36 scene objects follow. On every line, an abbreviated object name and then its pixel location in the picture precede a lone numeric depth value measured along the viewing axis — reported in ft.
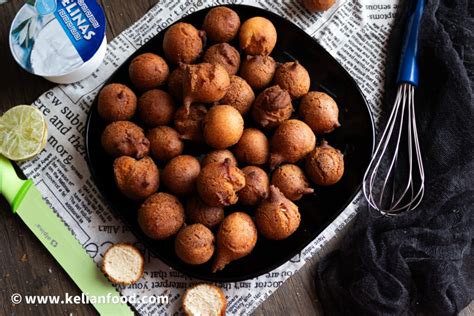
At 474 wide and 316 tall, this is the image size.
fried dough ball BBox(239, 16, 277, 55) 2.97
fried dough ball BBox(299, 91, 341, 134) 2.87
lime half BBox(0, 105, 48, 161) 2.97
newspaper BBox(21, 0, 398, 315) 2.94
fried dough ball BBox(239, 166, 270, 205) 2.74
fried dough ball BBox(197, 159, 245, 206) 2.62
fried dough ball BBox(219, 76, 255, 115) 2.87
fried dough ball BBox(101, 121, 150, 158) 2.79
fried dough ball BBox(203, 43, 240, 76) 2.91
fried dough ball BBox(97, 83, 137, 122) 2.87
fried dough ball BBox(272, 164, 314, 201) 2.78
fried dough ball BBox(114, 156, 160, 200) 2.74
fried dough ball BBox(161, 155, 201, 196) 2.76
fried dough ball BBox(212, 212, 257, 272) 2.65
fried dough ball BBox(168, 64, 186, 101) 2.87
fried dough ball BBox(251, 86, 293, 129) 2.77
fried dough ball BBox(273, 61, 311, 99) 2.90
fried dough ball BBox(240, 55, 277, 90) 2.93
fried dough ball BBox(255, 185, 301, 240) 2.69
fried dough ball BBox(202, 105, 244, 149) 2.72
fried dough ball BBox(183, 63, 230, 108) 2.70
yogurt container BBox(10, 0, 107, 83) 3.04
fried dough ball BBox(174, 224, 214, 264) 2.66
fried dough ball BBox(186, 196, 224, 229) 2.76
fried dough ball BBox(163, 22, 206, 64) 2.91
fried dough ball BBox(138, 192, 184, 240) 2.70
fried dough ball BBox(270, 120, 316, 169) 2.78
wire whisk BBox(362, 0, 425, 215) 3.05
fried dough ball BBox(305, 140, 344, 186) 2.77
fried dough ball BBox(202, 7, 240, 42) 2.99
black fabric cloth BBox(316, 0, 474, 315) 2.85
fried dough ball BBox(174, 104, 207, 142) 2.84
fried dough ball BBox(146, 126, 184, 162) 2.82
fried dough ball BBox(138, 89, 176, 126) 2.87
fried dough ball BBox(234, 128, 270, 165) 2.82
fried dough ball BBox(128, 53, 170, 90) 2.91
